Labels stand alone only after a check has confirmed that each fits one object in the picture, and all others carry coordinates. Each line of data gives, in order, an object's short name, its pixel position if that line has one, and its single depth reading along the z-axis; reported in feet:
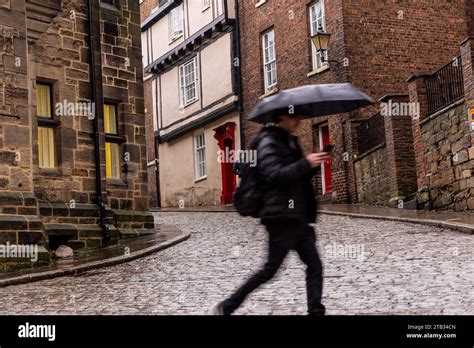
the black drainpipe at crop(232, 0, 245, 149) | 95.14
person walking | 21.09
